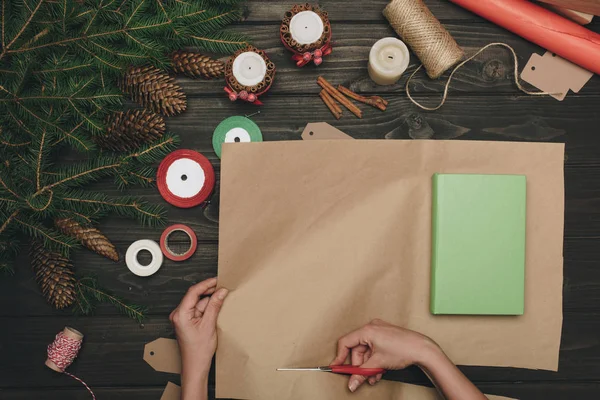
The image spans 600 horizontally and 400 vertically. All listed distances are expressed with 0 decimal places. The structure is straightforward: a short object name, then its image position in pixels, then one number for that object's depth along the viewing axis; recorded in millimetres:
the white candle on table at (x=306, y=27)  921
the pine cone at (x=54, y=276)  929
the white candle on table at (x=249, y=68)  933
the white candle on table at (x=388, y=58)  935
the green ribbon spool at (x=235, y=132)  978
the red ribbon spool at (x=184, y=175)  965
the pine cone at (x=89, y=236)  924
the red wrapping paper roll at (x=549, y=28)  941
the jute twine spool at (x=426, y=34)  932
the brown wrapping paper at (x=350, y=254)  930
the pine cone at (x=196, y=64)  959
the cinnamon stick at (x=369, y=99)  974
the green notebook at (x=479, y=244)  910
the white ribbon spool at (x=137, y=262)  978
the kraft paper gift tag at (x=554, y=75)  978
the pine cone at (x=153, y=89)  933
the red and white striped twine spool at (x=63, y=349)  955
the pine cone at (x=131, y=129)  917
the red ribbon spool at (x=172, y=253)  977
